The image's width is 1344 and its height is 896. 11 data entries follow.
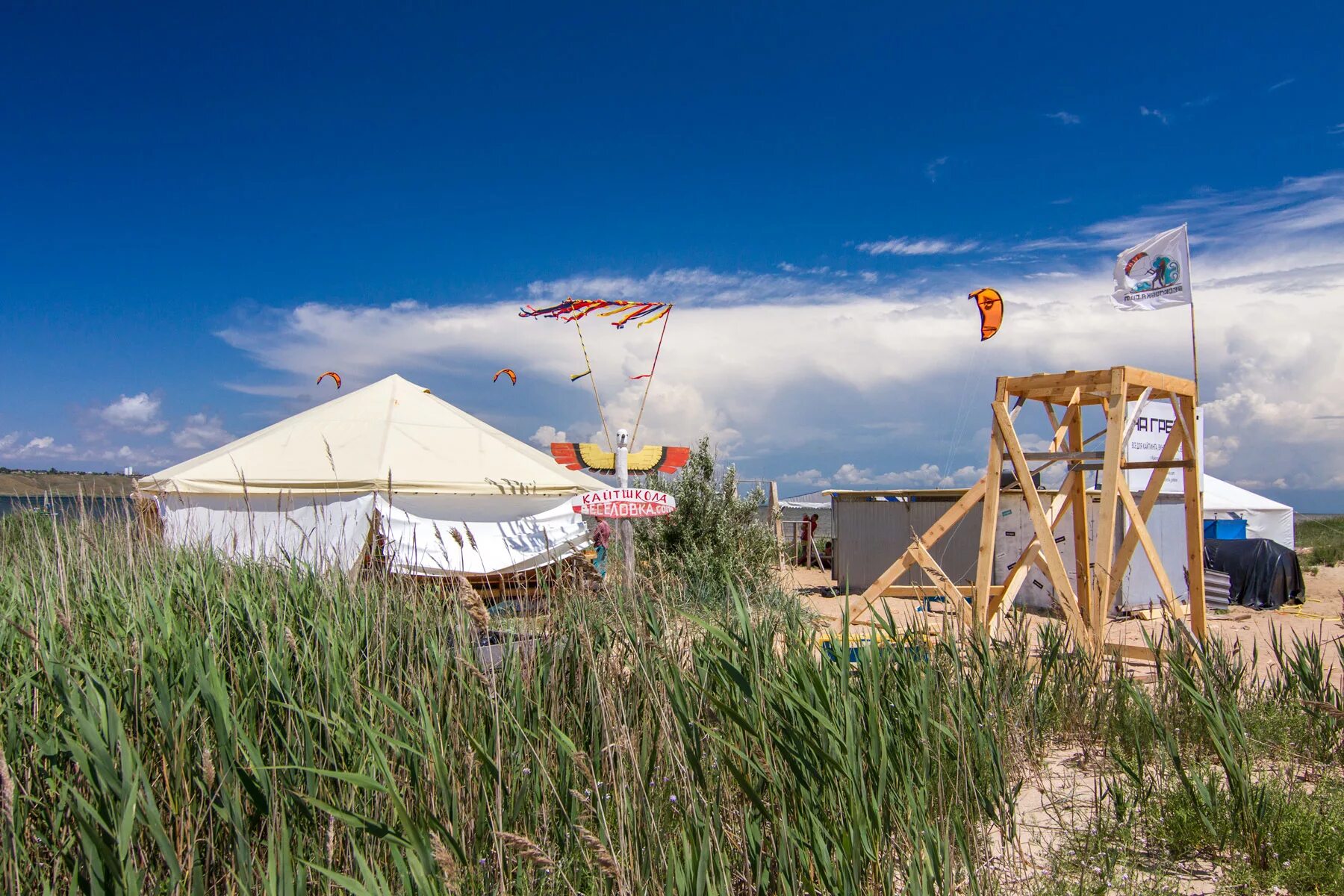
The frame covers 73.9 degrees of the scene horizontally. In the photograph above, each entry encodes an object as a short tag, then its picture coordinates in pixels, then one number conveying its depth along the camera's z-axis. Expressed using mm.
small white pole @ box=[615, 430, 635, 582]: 9711
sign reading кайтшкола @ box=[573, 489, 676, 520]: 9648
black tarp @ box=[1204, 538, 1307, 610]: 14375
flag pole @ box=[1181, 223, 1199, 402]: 8344
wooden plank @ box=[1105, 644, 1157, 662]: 6586
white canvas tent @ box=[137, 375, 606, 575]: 10570
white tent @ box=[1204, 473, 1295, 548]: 18547
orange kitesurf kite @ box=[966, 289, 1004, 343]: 10867
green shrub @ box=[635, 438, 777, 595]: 12625
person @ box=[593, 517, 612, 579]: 11061
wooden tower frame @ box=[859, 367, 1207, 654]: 6621
